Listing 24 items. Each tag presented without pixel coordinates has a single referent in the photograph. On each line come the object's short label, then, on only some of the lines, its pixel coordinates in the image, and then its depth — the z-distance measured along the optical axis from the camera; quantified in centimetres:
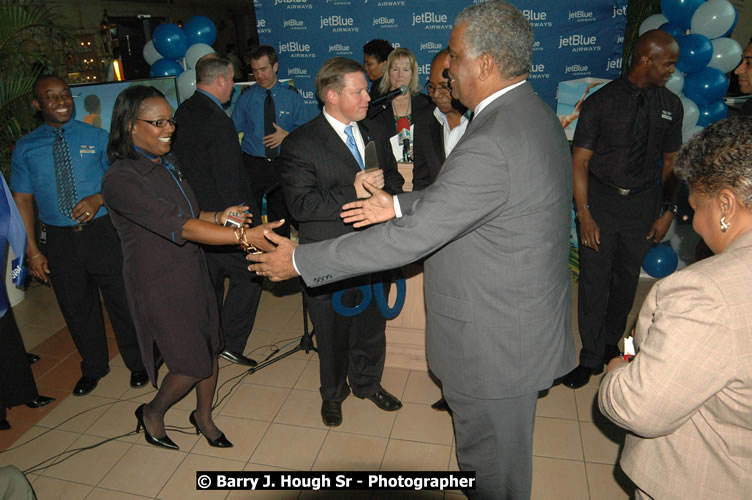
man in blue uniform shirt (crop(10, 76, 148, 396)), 310
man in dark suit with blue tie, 264
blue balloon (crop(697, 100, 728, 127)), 455
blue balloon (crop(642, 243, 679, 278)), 466
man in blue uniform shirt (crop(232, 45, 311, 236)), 488
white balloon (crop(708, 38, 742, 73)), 447
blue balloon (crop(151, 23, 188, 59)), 591
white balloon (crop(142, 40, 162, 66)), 641
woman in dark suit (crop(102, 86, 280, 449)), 229
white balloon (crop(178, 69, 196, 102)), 568
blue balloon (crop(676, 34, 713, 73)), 428
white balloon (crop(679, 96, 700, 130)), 437
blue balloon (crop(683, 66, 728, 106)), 439
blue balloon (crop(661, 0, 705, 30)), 443
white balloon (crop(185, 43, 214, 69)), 579
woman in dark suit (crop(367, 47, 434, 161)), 418
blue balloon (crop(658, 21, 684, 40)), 454
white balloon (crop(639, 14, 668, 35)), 481
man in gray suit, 161
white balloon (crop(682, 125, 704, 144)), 439
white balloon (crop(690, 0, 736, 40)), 431
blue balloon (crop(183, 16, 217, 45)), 605
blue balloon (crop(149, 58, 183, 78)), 598
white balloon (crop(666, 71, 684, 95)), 440
